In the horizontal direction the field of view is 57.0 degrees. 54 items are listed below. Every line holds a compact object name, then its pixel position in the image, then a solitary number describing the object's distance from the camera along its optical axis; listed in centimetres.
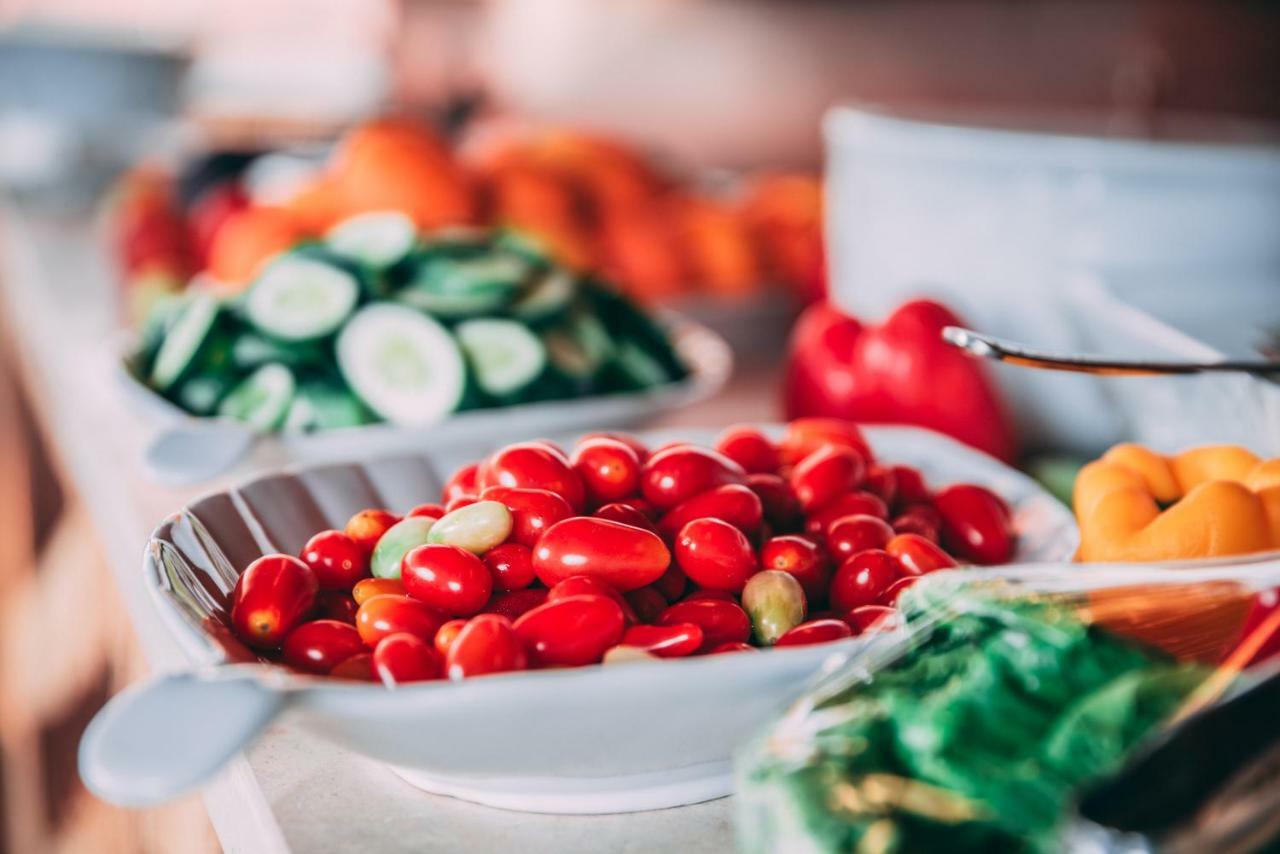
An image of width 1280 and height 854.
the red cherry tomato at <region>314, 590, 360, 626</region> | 54
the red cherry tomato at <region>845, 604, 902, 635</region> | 51
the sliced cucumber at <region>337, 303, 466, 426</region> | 93
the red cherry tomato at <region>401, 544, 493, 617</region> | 50
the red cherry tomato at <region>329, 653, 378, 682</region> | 47
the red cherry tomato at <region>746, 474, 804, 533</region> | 62
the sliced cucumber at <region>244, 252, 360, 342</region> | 97
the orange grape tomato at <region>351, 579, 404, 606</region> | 53
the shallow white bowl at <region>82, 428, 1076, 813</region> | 40
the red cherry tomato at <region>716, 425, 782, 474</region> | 66
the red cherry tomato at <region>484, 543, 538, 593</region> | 53
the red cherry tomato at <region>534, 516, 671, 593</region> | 50
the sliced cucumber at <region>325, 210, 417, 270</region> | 105
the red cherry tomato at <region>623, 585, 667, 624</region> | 52
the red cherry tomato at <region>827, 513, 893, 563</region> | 58
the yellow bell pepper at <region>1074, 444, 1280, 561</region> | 55
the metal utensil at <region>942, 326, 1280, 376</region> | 60
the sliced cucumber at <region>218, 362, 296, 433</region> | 92
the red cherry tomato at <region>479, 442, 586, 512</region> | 57
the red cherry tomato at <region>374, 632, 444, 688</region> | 46
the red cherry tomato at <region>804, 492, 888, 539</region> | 61
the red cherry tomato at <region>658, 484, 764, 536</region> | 56
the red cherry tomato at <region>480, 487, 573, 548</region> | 54
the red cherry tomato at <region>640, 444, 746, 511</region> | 58
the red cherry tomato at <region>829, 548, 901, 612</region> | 54
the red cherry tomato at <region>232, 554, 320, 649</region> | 51
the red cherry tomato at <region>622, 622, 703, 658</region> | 48
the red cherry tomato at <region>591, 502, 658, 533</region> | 55
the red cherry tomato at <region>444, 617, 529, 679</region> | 45
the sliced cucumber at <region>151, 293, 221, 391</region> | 98
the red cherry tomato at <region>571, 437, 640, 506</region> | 58
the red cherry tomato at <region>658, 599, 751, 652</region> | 50
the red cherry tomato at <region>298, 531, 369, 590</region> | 56
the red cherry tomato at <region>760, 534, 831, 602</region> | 55
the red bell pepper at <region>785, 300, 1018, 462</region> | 91
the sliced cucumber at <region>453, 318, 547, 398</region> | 96
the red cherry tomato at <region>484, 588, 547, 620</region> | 51
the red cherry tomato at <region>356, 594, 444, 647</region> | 49
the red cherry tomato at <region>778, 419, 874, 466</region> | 69
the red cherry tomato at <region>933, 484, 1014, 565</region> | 64
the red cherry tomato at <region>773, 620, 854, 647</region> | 49
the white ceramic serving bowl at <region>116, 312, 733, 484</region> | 79
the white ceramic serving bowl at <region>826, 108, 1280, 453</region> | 89
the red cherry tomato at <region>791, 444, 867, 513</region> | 63
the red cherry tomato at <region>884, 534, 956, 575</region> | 56
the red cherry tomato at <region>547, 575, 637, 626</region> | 48
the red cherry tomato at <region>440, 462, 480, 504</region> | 62
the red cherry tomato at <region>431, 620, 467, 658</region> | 48
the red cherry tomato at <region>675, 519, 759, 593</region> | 53
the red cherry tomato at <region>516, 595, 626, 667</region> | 47
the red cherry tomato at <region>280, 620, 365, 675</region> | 50
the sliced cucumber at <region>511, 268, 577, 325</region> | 102
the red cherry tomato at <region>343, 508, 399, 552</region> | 59
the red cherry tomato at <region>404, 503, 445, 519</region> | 59
